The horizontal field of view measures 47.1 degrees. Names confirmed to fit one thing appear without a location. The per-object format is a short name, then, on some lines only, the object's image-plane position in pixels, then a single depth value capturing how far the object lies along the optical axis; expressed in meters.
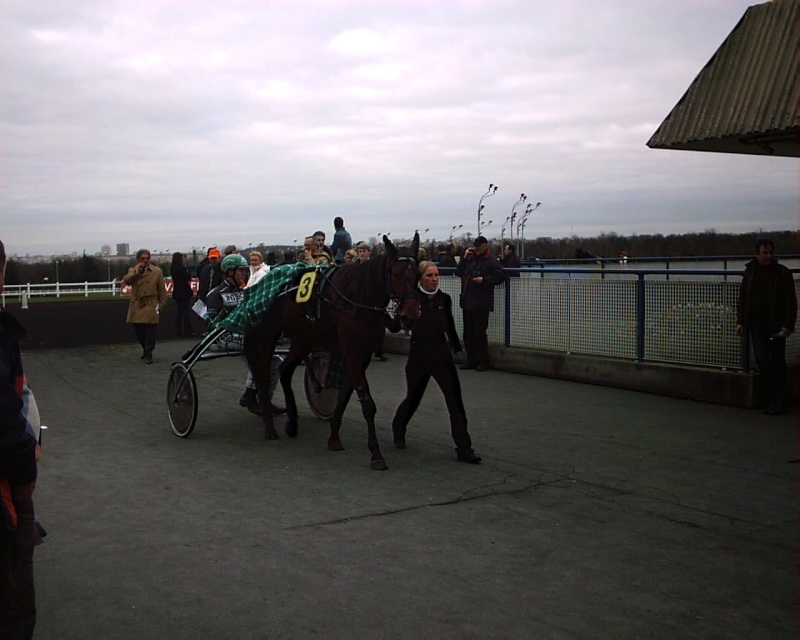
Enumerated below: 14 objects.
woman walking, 8.63
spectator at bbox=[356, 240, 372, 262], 14.98
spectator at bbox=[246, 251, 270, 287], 12.02
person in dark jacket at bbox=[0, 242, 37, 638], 3.52
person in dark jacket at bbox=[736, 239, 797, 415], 10.62
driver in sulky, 10.52
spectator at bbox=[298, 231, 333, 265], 13.49
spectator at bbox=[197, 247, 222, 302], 17.69
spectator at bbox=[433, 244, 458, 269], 19.45
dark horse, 8.31
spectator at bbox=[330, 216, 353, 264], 16.20
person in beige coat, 16.58
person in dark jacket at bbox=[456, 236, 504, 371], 15.09
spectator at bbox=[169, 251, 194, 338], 22.39
